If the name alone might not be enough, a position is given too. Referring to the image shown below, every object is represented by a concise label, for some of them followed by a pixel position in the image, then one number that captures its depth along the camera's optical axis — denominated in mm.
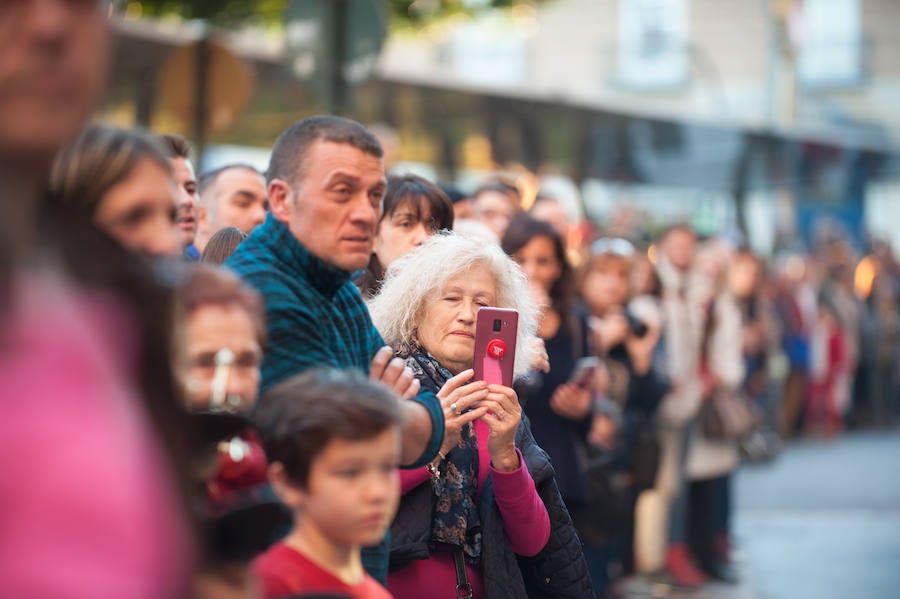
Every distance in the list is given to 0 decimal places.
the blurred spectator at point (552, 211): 13891
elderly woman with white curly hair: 6434
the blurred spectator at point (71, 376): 1832
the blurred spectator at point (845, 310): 33281
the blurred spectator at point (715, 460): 17156
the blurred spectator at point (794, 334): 31500
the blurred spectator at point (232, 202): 8750
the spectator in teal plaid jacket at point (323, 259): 4965
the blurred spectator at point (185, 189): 7164
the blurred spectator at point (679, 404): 16812
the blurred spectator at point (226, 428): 2498
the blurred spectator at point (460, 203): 11352
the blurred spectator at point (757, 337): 25031
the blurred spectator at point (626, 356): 14187
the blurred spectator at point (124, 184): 3047
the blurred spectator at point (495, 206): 12094
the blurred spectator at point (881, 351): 34312
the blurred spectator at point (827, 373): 32344
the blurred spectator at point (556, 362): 10609
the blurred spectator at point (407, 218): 8797
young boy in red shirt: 3824
